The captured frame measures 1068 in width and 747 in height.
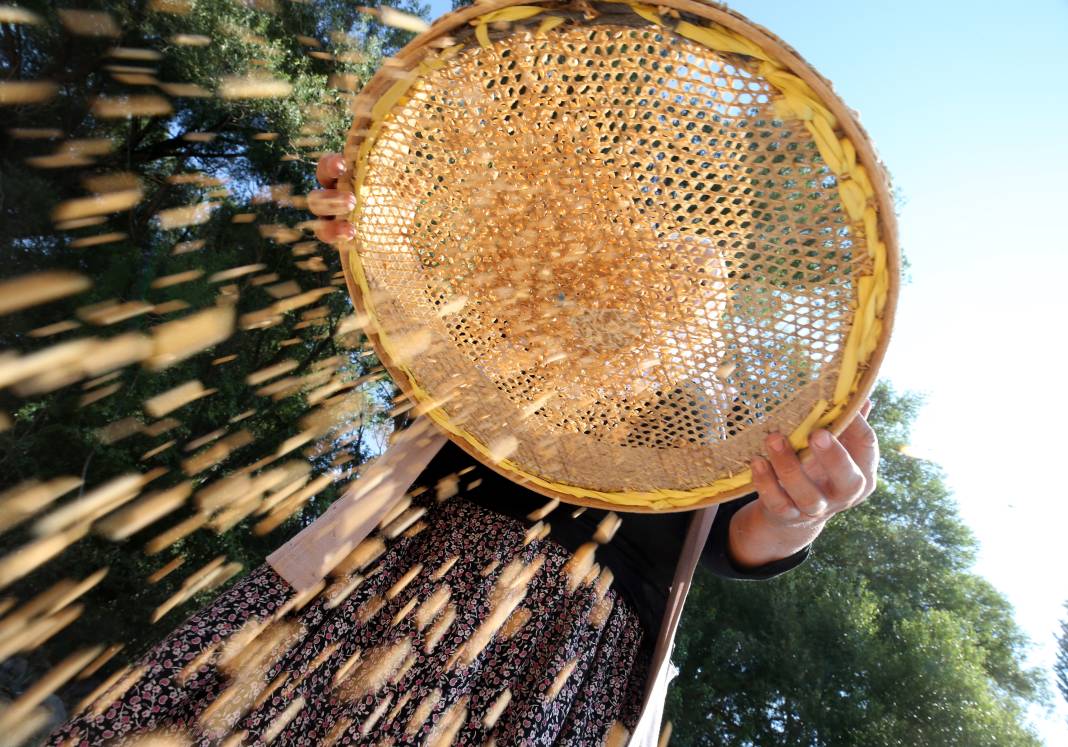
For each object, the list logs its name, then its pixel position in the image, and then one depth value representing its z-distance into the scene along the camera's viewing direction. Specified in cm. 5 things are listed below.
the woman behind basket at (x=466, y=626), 67
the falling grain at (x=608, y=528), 95
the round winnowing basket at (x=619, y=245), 56
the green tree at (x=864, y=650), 457
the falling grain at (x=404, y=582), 85
